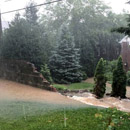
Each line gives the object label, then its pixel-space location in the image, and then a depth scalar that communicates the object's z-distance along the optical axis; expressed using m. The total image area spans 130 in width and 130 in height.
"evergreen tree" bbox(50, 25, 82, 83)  12.63
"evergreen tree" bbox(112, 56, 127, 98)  7.91
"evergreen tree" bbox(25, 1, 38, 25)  15.03
